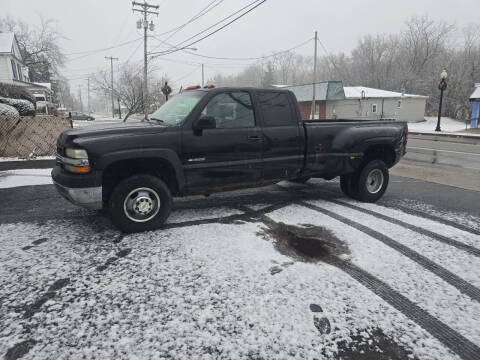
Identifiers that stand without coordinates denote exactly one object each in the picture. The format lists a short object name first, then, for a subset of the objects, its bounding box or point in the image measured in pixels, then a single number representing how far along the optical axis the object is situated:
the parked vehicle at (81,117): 49.03
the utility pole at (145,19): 27.14
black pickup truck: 3.95
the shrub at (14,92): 17.41
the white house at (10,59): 33.06
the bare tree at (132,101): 19.55
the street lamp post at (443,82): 24.08
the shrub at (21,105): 14.39
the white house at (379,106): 42.03
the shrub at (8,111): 12.06
